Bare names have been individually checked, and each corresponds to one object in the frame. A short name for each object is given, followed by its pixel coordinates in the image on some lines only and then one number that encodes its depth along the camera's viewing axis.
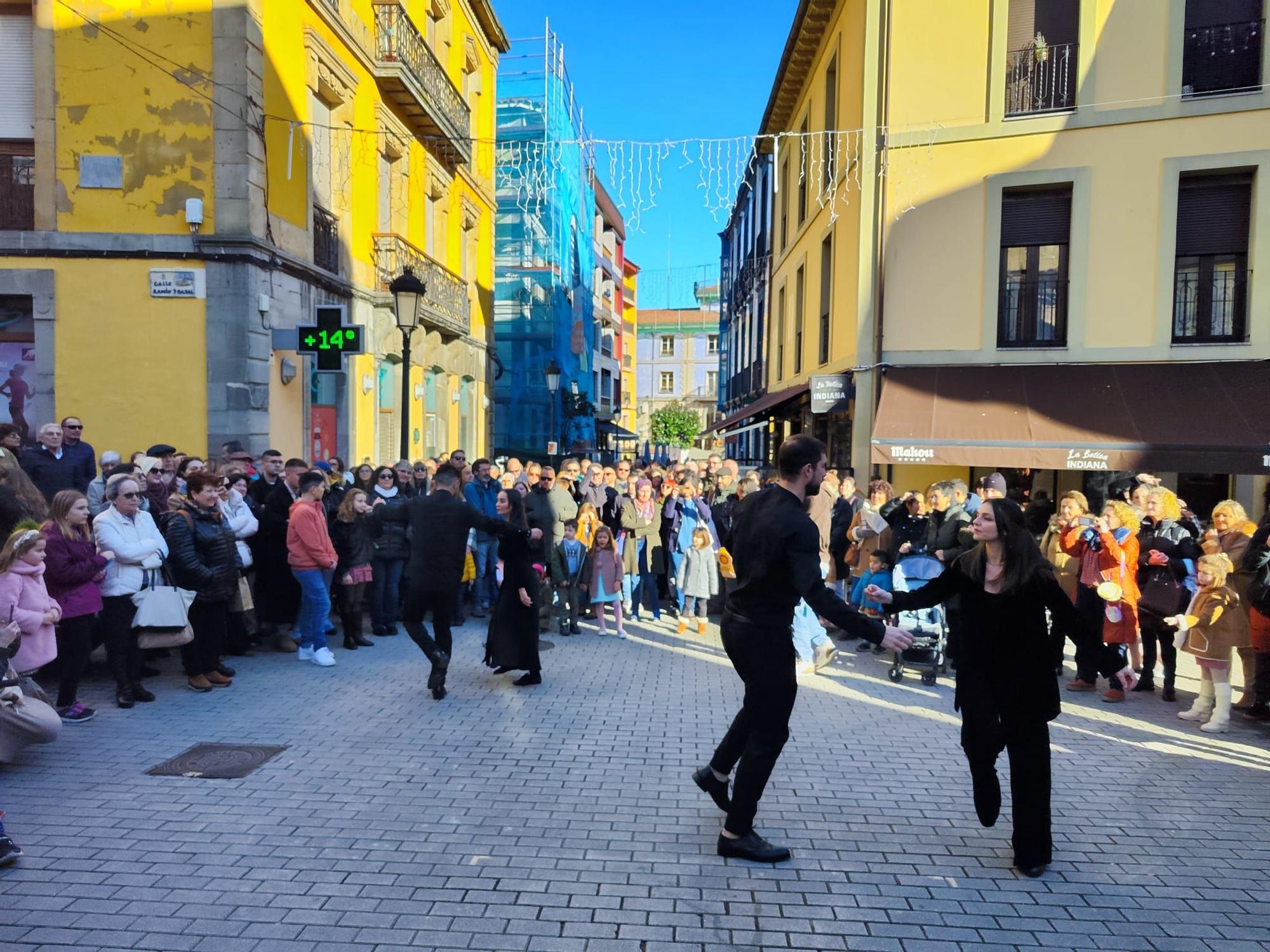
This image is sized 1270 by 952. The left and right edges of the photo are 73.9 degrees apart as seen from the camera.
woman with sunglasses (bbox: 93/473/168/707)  6.44
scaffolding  29.75
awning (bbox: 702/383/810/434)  17.72
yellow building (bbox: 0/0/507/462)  11.89
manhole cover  5.20
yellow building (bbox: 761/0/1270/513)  11.97
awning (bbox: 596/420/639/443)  46.06
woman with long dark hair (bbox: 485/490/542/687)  7.27
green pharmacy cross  11.01
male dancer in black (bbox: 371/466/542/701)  6.96
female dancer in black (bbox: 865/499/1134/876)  4.07
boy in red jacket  7.83
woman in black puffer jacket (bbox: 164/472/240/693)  6.94
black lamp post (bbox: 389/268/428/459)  10.75
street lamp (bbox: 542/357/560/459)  22.89
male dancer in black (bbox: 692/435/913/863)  3.95
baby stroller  7.71
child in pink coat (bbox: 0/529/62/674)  5.34
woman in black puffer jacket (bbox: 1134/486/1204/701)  6.98
